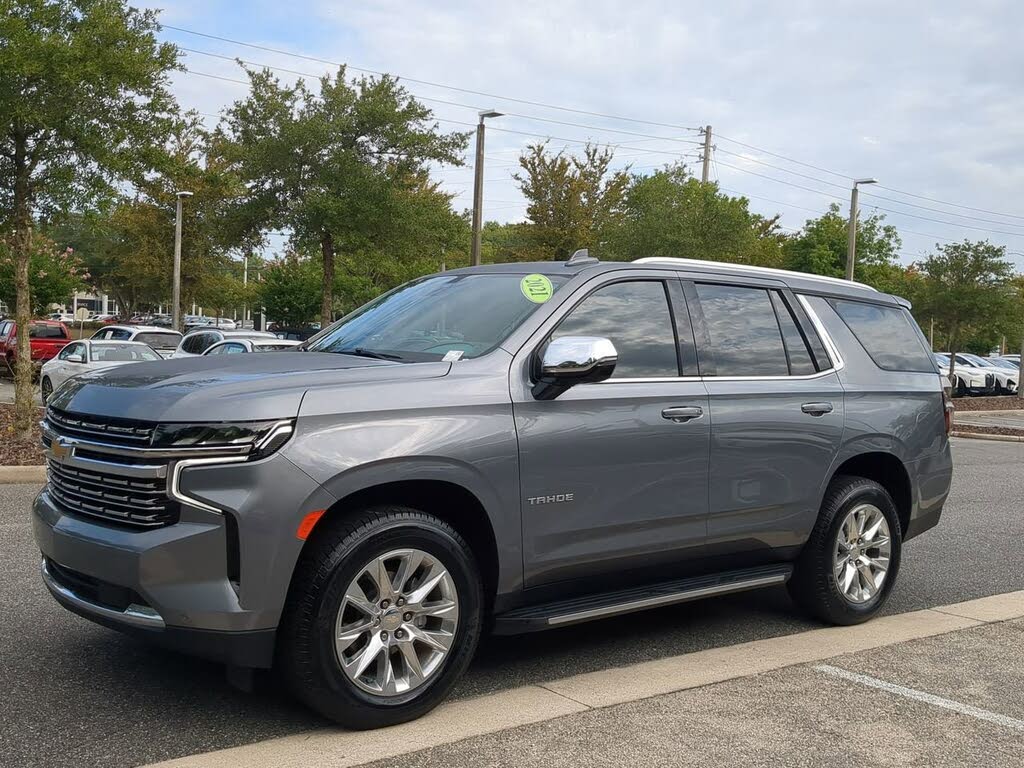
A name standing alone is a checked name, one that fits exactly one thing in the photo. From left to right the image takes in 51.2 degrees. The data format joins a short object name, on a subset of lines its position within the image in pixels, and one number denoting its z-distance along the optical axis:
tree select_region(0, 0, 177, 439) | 12.73
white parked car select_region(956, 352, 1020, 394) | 42.03
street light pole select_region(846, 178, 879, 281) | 36.16
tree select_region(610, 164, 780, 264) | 32.69
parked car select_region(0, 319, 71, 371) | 27.49
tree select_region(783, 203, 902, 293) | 54.38
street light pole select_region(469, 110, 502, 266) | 24.62
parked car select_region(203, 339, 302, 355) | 15.88
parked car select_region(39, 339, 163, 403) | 19.12
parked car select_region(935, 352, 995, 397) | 39.88
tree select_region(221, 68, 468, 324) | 28.34
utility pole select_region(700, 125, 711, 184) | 43.63
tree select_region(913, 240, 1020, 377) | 32.12
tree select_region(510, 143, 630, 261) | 38.84
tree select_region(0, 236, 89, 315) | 40.41
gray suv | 3.74
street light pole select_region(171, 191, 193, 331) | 38.28
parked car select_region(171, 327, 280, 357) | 19.55
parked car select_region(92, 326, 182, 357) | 22.42
